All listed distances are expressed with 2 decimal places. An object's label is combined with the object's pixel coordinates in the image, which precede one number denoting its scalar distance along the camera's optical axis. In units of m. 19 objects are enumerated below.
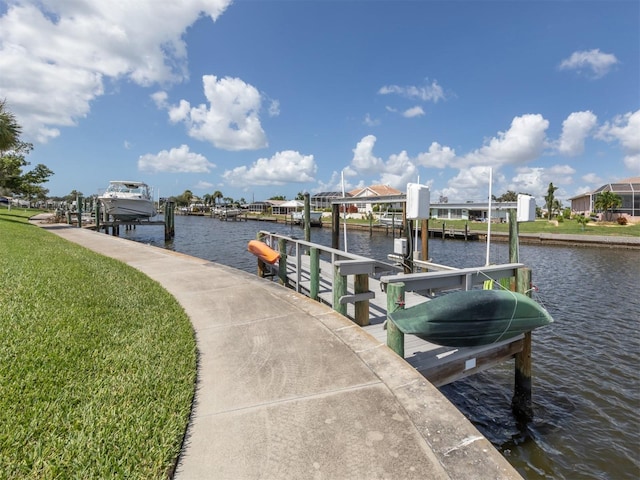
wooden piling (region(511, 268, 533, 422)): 5.54
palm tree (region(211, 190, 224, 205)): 133.62
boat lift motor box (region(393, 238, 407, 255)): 8.12
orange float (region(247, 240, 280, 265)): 10.30
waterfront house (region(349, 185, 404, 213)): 75.66
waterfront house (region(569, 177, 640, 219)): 41.16
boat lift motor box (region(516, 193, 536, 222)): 7.11
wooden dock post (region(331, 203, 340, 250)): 12.06
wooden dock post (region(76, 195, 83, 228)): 27.39
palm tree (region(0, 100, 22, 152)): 19.69
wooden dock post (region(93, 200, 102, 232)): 28.20
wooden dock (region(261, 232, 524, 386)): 4.59
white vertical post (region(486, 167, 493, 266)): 8.30
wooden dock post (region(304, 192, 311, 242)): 11.56
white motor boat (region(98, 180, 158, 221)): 30.36
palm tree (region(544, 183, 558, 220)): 63.44
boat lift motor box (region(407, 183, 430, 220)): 6.71
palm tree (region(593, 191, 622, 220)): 40.44
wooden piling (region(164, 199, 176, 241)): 32.88
